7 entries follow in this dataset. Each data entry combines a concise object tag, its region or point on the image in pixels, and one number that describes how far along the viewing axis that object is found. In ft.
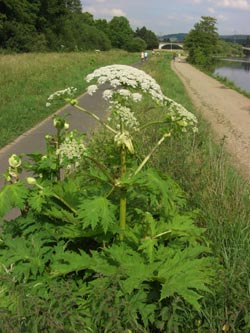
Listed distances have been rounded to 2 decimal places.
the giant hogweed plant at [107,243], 7.95
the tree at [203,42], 282.56
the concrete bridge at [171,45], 534.41
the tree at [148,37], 500.33
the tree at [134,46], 397.80
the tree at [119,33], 399.65
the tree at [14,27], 174.81
